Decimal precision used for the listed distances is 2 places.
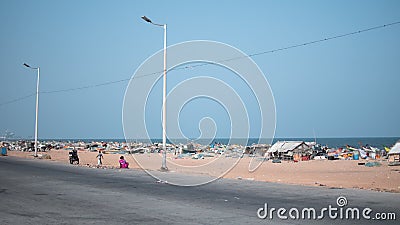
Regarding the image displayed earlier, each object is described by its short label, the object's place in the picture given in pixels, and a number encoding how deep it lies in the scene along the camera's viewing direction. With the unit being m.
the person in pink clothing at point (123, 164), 30.89
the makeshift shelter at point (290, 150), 49.41
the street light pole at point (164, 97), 27.73
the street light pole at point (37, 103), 50.22
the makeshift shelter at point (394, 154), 39.12
